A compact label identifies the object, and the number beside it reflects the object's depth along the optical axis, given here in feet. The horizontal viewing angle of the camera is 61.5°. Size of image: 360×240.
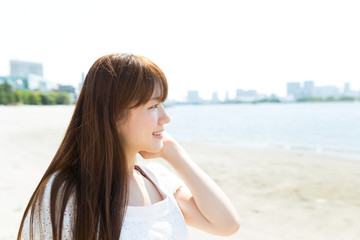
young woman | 3.41
